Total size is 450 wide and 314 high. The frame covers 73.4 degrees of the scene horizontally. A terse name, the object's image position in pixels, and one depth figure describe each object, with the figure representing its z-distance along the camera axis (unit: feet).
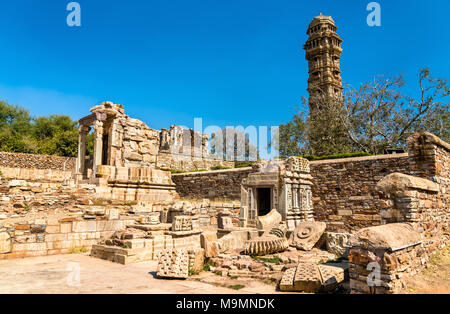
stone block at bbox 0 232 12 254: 21.68
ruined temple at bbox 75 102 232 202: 45.52
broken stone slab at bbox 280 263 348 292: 14.61
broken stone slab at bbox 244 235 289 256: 22.41
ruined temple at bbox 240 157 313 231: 32.63
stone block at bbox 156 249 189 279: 17.22
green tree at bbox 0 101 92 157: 84.53
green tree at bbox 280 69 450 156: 61.31
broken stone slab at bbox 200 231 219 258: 21.30
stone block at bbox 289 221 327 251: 24.19
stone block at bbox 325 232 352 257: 22.47
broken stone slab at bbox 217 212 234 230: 31.19
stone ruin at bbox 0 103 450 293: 14.90
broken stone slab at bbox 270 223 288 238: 26.02
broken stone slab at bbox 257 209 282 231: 29.29
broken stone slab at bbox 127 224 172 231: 27.22
